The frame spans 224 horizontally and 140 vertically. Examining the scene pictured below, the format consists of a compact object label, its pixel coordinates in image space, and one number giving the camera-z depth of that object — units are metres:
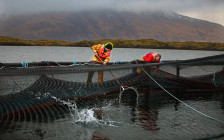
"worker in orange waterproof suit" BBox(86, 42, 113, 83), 11.39
